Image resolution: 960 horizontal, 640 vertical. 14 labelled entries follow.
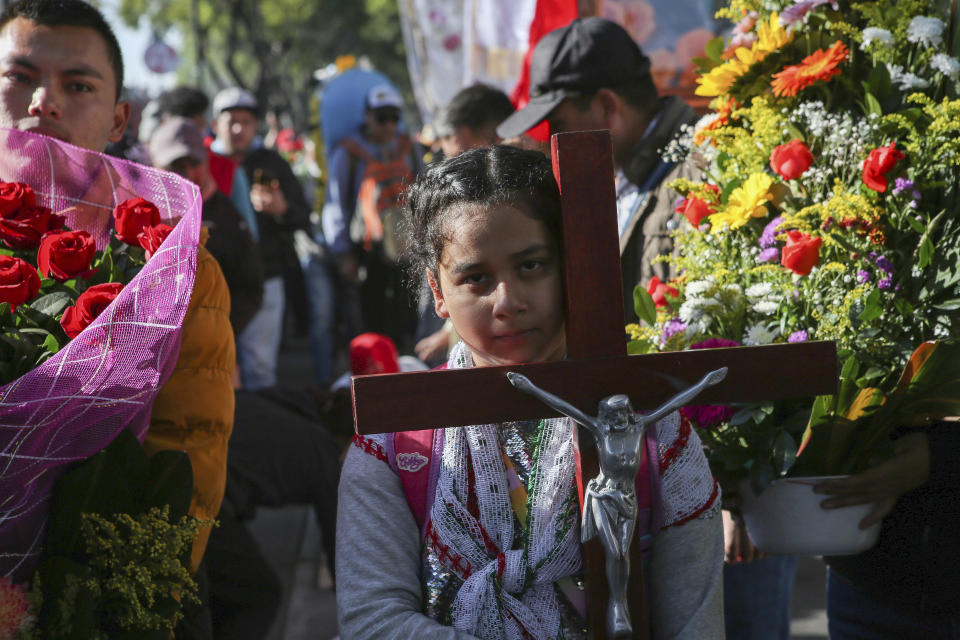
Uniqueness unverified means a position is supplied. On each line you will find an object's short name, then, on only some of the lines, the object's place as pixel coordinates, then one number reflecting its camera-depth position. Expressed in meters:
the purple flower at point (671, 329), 2.43
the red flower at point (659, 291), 2.69
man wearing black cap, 3.25
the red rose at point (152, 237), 1.93
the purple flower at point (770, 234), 2.44
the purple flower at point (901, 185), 2.30
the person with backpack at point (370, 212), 7.82
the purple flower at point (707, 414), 2.28
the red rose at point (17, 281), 1.79
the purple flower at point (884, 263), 2.32
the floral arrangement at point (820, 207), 2.27
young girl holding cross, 1.74
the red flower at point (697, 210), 2.62
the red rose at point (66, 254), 1.87
